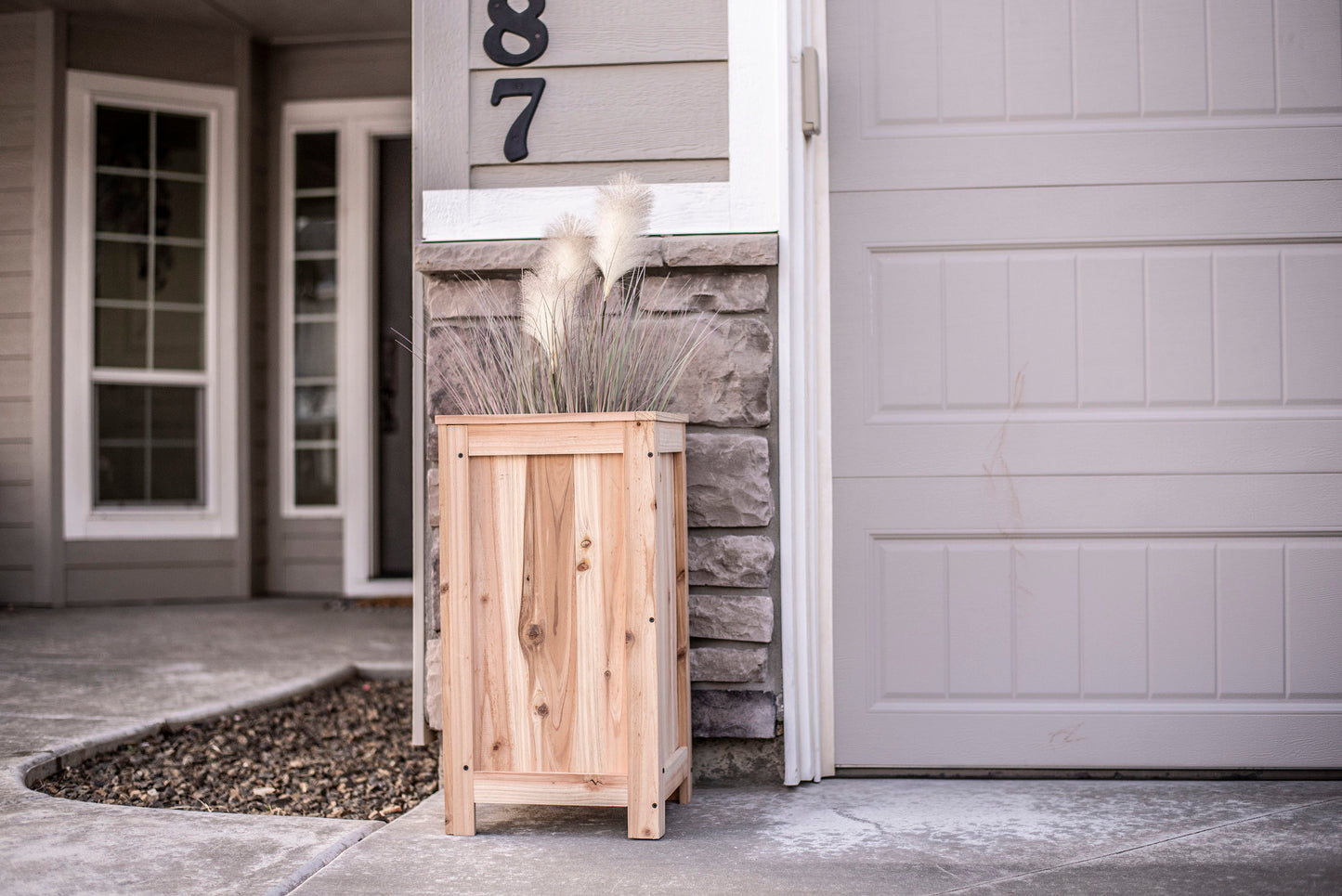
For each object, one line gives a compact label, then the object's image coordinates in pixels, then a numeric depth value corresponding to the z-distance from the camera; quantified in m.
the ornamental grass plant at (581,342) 2.21
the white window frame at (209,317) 5.35
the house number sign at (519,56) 2.62
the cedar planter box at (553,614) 2.11
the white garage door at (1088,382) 2.58
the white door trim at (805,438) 2.56
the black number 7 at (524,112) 2.62
